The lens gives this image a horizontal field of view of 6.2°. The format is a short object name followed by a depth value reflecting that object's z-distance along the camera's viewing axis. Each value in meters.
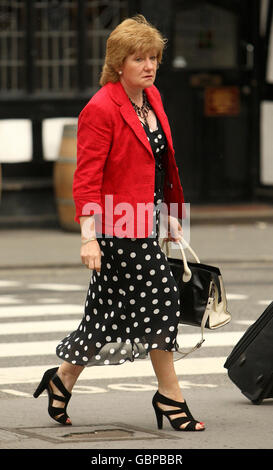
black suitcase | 13.02
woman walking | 11.67
